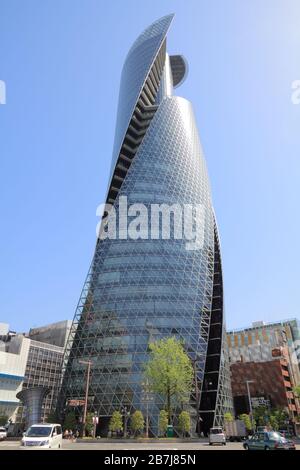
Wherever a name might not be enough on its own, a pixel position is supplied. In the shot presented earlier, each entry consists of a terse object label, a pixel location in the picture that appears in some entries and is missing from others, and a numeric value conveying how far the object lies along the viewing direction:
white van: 19.75
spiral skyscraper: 68.31
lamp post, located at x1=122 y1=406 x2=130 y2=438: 54.54
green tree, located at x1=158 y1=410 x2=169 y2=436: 52.19
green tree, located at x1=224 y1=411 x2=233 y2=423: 66.44
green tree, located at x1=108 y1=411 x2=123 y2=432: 53.62
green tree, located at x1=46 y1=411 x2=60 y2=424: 65.89
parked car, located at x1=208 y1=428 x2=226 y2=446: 35.47
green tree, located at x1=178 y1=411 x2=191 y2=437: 55.00
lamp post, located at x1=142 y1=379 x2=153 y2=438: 61.83
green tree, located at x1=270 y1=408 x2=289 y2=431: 82.75
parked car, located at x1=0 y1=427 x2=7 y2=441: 43.36
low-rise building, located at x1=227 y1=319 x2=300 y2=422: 100.56
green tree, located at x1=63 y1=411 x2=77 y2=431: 60.54
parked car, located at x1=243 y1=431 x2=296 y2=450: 22.84
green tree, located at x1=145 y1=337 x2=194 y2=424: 46.84
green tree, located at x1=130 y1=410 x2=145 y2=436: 52.66
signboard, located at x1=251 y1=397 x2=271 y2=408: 97.99
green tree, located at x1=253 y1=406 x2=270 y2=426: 83.75
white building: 81.69
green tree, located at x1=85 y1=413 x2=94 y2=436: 56.95
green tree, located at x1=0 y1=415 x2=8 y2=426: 74.19
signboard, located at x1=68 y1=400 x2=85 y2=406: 45.52
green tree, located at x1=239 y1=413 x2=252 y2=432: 76.94
